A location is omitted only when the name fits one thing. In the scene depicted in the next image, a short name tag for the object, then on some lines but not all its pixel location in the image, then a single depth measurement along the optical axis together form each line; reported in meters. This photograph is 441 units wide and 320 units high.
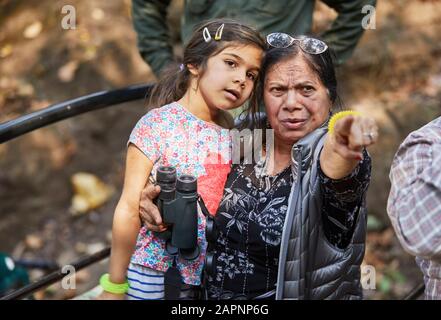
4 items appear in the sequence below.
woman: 1.87
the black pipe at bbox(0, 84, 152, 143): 2.43
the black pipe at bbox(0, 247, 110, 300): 2.54
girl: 2.20
